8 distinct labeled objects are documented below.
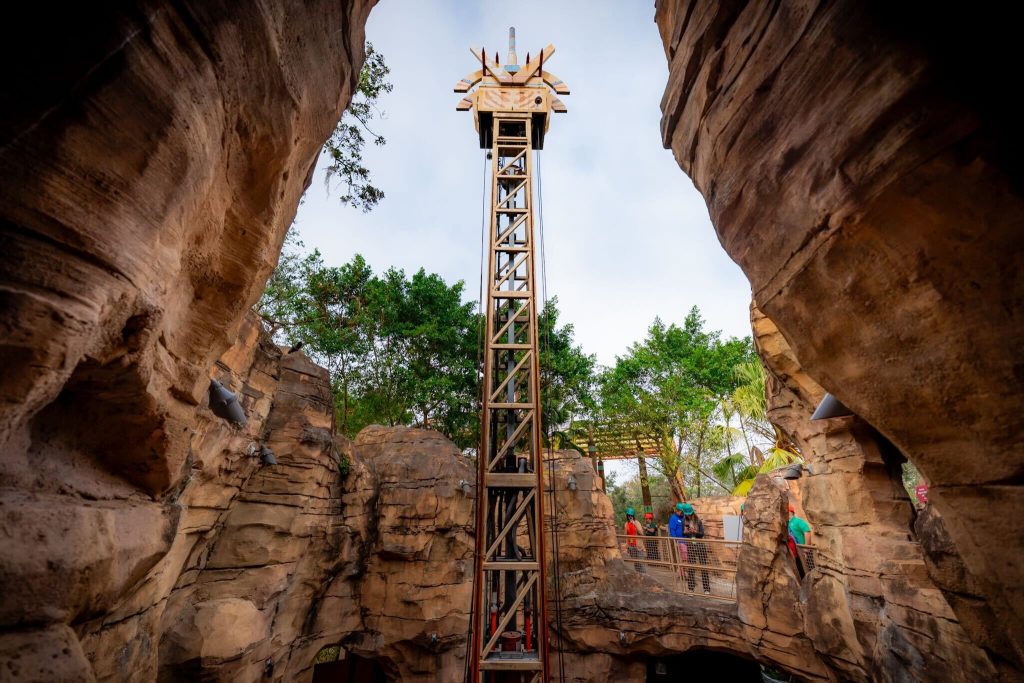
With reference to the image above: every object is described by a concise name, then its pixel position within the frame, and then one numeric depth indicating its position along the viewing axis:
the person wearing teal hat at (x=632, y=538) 11.88
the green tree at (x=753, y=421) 14.01
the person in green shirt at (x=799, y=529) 8.87
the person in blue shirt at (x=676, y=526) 11.17
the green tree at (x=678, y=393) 17.48
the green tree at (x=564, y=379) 16.31
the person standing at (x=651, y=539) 11.91
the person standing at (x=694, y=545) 10.58
